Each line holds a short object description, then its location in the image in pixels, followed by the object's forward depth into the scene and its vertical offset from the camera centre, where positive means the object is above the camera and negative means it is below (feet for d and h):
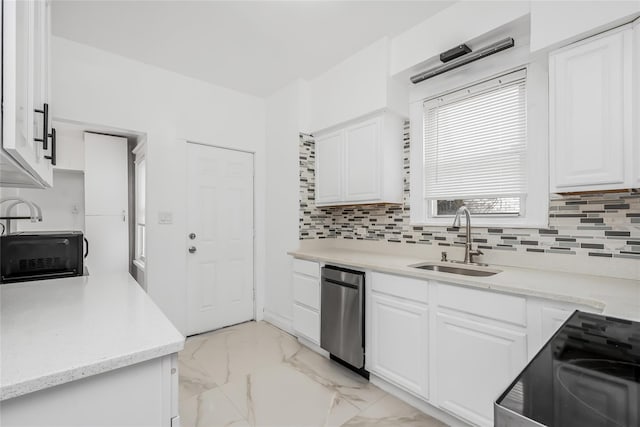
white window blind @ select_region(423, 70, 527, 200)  6.95 +1.83
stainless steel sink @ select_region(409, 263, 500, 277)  6.70 -1.36
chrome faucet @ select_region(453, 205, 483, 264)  7.14 -0.77
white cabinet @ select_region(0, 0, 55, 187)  1.87 +0.93
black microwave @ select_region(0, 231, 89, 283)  5.38 -0.81
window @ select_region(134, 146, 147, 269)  11.82 +0.26
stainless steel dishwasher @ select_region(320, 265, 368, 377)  7.43 -2.68
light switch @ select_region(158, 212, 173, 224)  9.71 -0.15
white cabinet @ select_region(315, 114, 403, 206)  8.71 +1.57
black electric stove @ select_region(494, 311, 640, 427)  1.68 -1.16
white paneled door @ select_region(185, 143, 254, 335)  10.45 -0.94
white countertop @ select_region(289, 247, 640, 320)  4.07 -1.20
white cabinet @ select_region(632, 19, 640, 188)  4.60 +1.63
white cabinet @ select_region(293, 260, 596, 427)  4.87 -2.37
